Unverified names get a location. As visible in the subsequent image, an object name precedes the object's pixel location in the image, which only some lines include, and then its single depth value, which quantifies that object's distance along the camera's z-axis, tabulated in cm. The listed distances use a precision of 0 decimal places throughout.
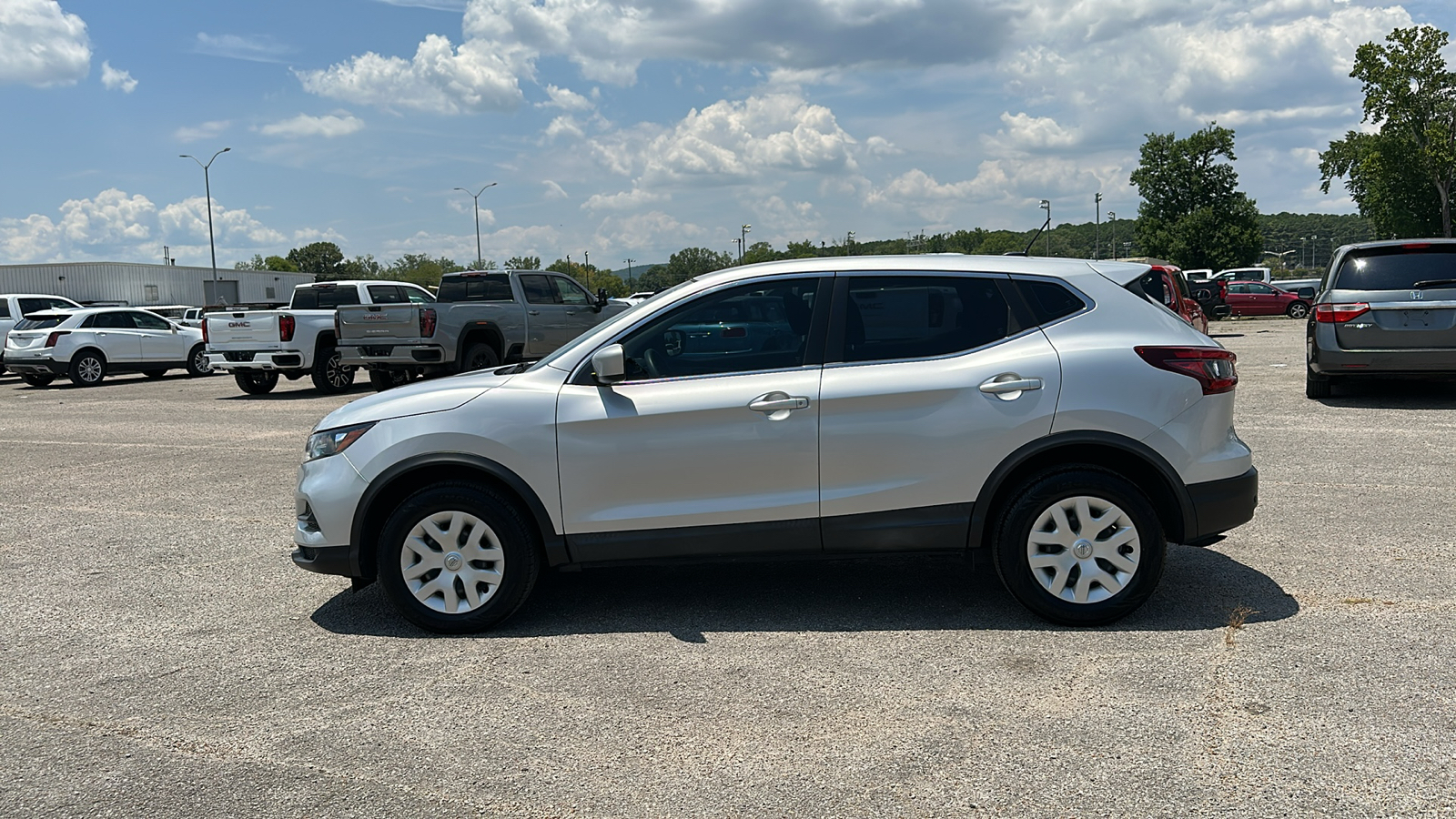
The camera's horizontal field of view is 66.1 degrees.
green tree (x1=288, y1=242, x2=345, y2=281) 14138
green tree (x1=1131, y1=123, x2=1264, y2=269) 8338
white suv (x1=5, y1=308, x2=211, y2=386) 2364
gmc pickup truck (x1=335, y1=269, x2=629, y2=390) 1727
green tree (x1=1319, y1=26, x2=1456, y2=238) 4878
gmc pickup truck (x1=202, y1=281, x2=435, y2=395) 1861
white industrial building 8206
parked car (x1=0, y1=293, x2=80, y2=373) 2623
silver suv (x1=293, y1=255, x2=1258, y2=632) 494
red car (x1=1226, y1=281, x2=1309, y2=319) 4538
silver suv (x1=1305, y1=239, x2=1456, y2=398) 1162
